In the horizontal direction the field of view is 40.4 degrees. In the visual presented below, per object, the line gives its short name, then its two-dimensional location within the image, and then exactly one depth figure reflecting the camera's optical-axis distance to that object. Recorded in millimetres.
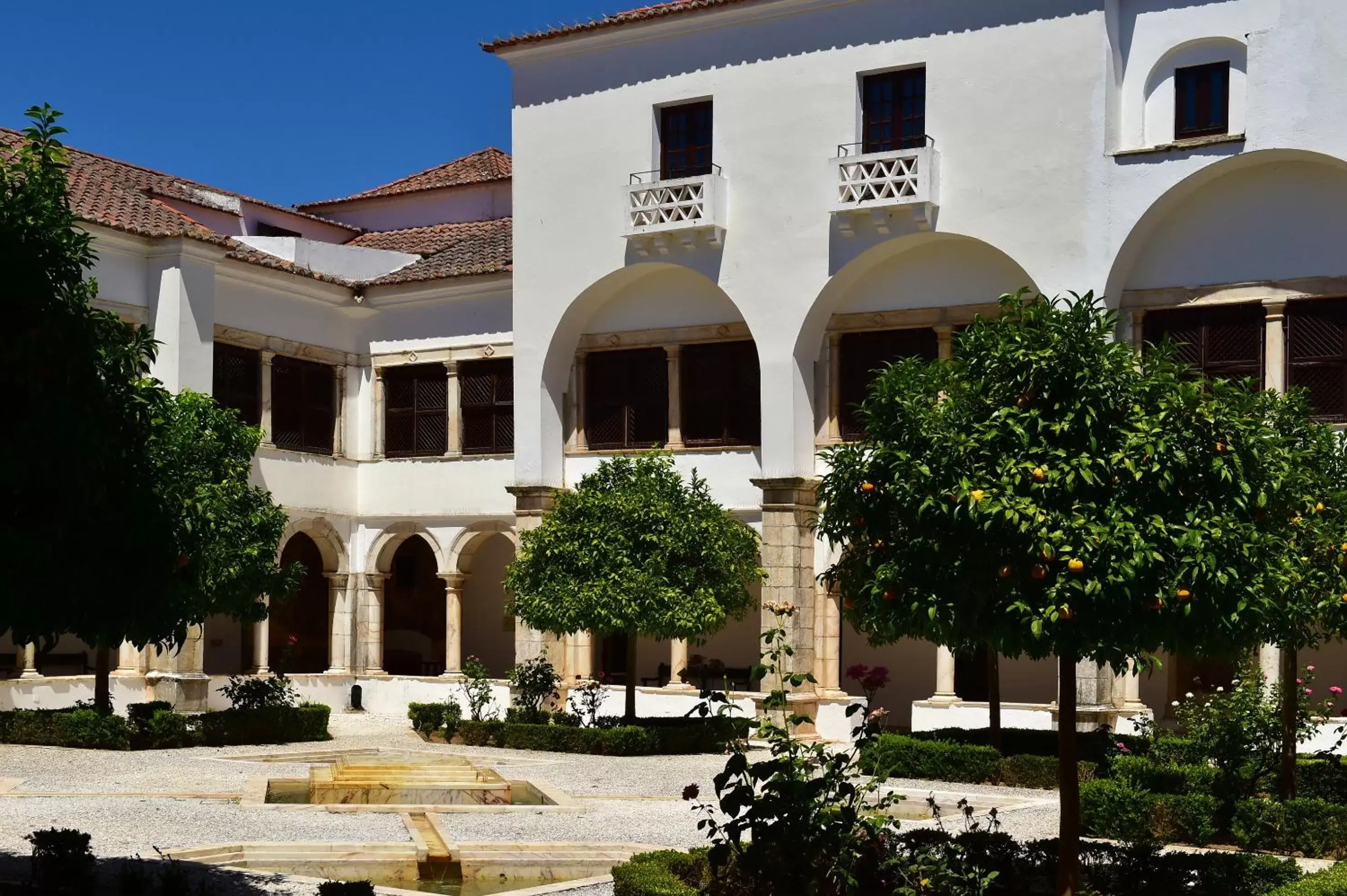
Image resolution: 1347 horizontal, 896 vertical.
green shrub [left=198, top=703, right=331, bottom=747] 24484
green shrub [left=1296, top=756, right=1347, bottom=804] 17438
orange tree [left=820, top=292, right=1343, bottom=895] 11078
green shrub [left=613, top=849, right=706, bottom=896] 11820
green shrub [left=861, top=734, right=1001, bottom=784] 21469
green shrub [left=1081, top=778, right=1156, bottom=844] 16500
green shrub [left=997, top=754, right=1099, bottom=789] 21094
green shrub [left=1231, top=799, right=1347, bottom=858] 15789
